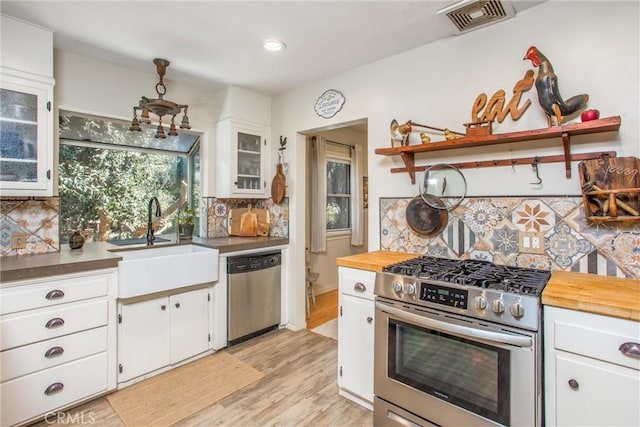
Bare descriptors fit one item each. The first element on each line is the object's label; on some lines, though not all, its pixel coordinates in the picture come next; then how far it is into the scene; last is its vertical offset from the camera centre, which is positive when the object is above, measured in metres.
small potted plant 3.10 -0.07
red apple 1.60 +0.50
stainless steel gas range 1.38 -0.65
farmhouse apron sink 2.22 -0.41
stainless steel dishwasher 2.90 -0.76
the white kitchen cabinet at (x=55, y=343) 1.79 -0.78
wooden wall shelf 1.56 +0.44
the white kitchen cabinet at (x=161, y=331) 2.28 -0.90
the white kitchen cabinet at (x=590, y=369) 1.20 -0.63
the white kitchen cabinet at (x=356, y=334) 2.01 -0.79
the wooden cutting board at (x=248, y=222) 3.41 -0.07
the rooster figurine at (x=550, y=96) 1.70 +0.64
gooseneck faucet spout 2.90 -0.13
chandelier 2.53 +0.89
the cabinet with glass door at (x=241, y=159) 3.22 +0.60
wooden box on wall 1.56 +0.13
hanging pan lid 2.19 +0.20
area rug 1.98 -1.24
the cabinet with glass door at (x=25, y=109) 2.00 +0.71
